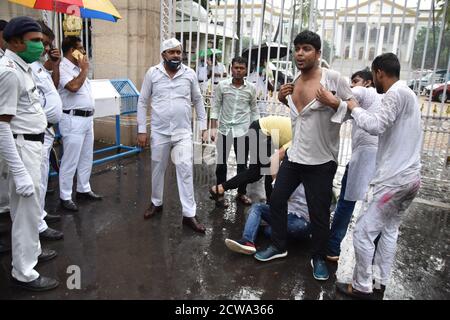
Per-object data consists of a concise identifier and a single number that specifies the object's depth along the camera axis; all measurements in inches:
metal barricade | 252.4
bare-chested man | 116.3
